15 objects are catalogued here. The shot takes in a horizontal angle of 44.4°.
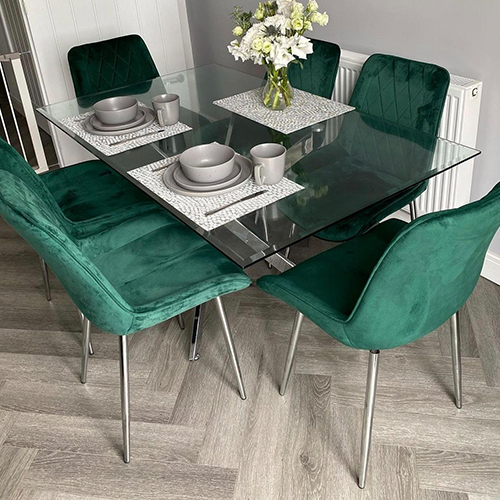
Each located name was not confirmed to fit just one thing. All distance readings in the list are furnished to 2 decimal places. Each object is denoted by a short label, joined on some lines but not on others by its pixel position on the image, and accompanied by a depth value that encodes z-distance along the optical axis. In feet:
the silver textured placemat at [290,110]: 6.80
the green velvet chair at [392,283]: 4.04
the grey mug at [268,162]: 5.44
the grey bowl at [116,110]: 6.96
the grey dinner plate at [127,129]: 6.91
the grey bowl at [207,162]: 5.55
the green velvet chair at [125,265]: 4.64
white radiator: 7.02
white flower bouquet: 6.16
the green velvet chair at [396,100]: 6.75
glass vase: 6.82
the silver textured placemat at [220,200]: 5.19
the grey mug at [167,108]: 6.92
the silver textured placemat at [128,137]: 6.59
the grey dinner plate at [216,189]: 5.50
